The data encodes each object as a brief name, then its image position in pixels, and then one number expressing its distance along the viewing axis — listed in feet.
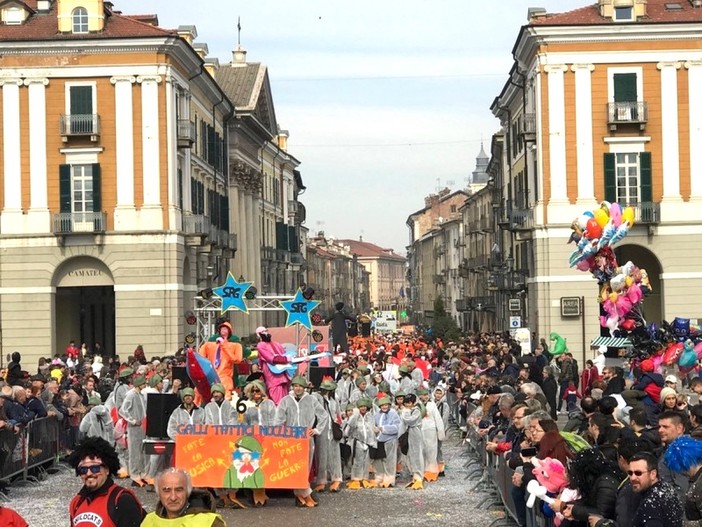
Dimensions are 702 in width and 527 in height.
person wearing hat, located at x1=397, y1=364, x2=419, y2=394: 81.35
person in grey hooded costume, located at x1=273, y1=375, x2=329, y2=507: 63.52
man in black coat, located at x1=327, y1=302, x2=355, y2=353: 119.55
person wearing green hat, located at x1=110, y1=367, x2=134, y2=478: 74.84
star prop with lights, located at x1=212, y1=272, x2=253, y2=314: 87.35
